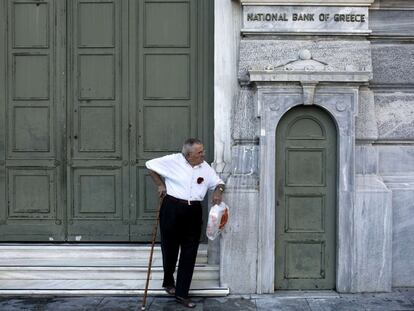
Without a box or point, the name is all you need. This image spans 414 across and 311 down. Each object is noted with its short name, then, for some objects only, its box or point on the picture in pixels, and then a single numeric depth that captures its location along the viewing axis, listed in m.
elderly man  7.39
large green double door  8.60
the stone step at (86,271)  7.91
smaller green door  8.01
